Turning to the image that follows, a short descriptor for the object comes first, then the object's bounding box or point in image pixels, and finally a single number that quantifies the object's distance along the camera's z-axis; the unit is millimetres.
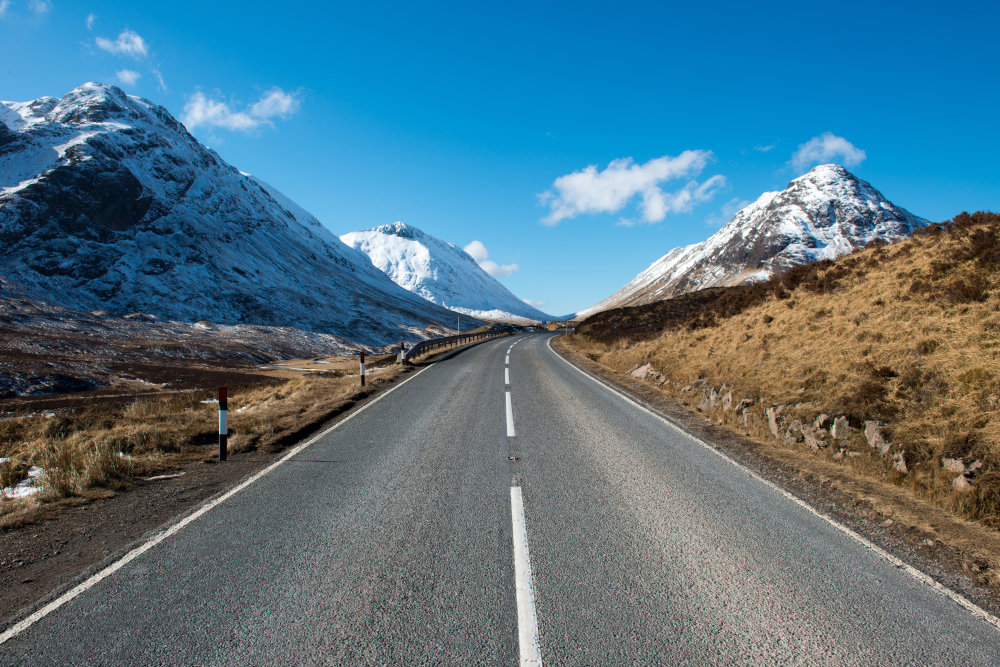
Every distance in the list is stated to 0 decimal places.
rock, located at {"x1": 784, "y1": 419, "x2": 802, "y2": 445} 7913
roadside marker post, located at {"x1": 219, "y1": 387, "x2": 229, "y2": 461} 7273
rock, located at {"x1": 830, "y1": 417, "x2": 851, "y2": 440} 7152
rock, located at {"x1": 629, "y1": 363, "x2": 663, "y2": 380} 15883
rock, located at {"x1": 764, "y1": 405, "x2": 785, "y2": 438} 8484
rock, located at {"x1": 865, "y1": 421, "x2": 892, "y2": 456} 6516
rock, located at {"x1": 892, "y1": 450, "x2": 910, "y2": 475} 6020
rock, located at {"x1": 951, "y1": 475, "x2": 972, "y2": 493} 5199
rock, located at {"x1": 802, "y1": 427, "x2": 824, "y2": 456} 7420
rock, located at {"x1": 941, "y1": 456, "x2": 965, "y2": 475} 5431
